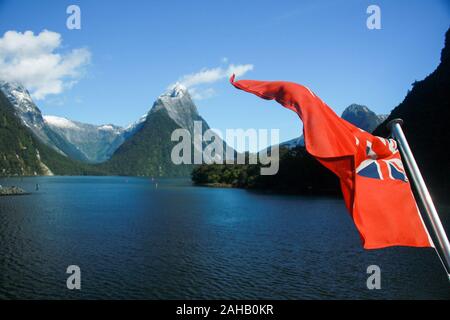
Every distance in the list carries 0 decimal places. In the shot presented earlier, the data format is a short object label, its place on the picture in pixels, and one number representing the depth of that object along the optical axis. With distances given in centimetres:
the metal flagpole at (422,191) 443
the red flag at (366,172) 541
